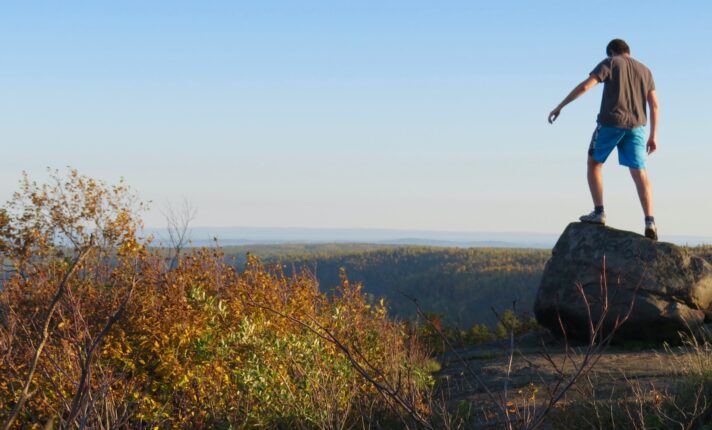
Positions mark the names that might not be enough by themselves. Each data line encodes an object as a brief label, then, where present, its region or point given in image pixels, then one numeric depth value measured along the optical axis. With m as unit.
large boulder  11.02
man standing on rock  10.62
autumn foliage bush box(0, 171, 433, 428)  7.94
